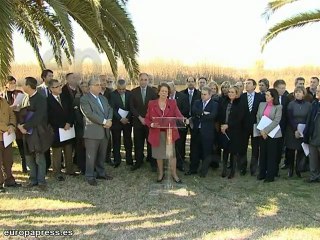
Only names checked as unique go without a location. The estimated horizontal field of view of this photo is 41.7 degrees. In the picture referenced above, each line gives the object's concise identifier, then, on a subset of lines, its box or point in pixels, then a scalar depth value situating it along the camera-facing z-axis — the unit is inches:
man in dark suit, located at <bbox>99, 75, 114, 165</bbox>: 338.3
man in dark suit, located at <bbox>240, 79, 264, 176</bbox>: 312.3
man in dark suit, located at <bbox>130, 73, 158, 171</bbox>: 326.3
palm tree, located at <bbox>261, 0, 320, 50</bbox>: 371.9
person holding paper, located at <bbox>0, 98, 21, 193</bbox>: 270.7
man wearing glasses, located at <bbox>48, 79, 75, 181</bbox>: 290.5
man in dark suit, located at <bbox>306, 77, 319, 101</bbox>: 336.4
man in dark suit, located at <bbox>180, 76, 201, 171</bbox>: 331.3
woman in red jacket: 287.4
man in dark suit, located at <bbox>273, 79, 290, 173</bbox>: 303.0
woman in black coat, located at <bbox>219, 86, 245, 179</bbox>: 304.7
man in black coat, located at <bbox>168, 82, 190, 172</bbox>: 329.1
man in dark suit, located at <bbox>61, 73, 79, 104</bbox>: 306.7
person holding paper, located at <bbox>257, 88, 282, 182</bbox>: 293.6
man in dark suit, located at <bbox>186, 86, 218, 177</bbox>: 306.7
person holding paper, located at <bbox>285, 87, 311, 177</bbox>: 302.5
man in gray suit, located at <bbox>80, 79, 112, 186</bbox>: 286.5
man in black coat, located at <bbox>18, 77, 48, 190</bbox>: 270.2
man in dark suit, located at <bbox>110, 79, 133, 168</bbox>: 334.3
